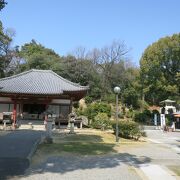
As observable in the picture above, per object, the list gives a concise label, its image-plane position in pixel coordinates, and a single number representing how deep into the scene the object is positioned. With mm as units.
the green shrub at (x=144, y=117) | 31040
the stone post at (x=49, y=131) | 10926
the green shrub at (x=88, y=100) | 35107
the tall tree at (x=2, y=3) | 6414
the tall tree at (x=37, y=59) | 36540
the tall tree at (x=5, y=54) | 33858
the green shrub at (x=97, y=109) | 26260
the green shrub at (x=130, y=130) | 14278
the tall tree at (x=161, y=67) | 31217
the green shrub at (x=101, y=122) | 19089
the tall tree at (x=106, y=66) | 37341
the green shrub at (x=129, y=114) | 33097
